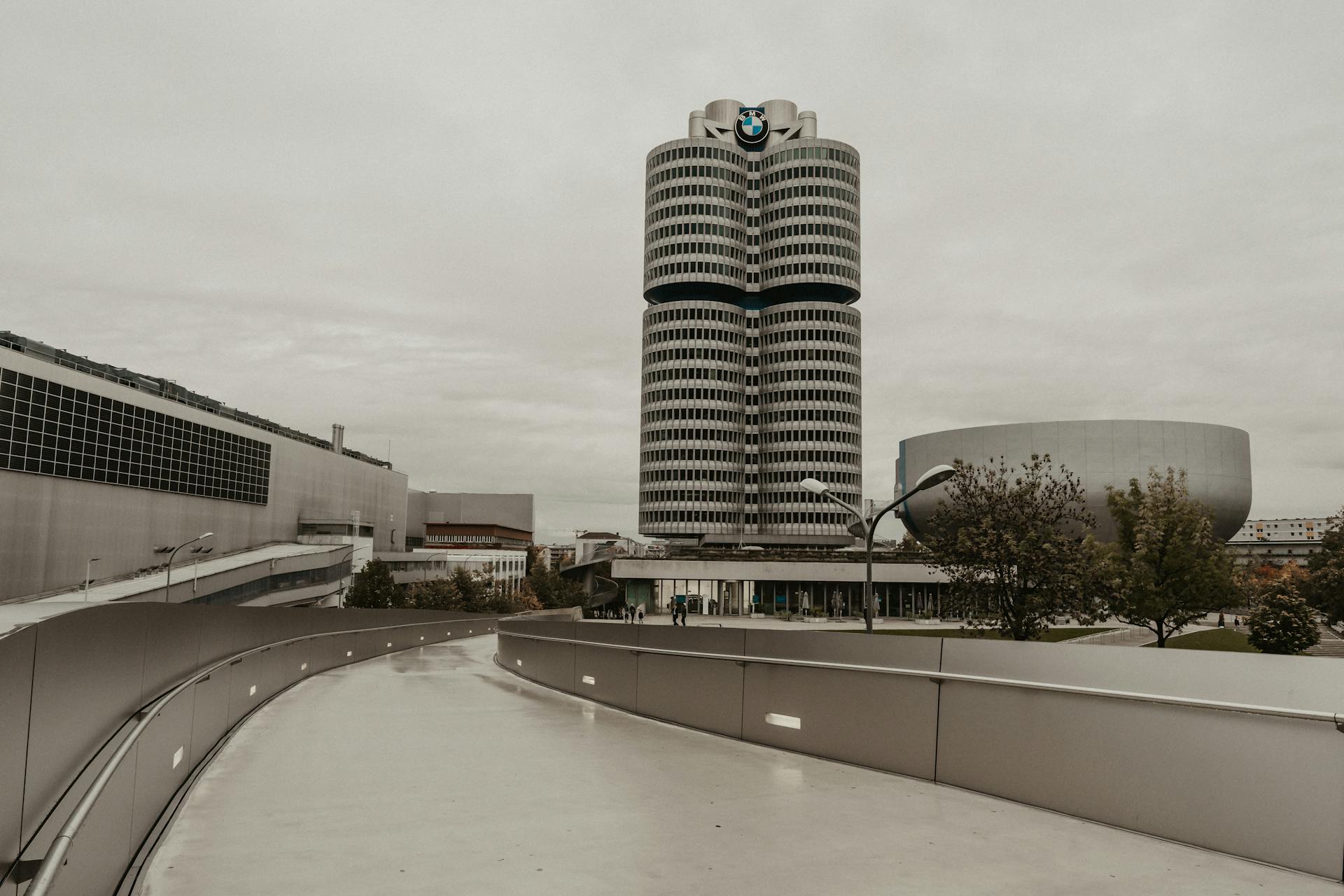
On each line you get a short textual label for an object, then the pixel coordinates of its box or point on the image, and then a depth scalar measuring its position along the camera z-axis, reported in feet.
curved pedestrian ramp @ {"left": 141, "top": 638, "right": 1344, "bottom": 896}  19.31
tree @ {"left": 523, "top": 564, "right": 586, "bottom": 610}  361.10
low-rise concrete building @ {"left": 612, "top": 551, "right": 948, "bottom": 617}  295.07
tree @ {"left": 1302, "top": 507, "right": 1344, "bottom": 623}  189.57
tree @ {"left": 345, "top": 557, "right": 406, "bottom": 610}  289.33
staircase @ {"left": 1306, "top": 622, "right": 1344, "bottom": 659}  141.08
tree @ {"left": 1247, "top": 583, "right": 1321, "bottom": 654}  101.19
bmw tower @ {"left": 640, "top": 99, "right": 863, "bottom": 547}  468.34
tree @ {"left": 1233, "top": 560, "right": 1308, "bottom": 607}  251.99
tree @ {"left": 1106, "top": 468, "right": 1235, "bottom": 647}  129.59
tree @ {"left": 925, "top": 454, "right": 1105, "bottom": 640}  105.40
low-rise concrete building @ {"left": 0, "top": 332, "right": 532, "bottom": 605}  198.49
